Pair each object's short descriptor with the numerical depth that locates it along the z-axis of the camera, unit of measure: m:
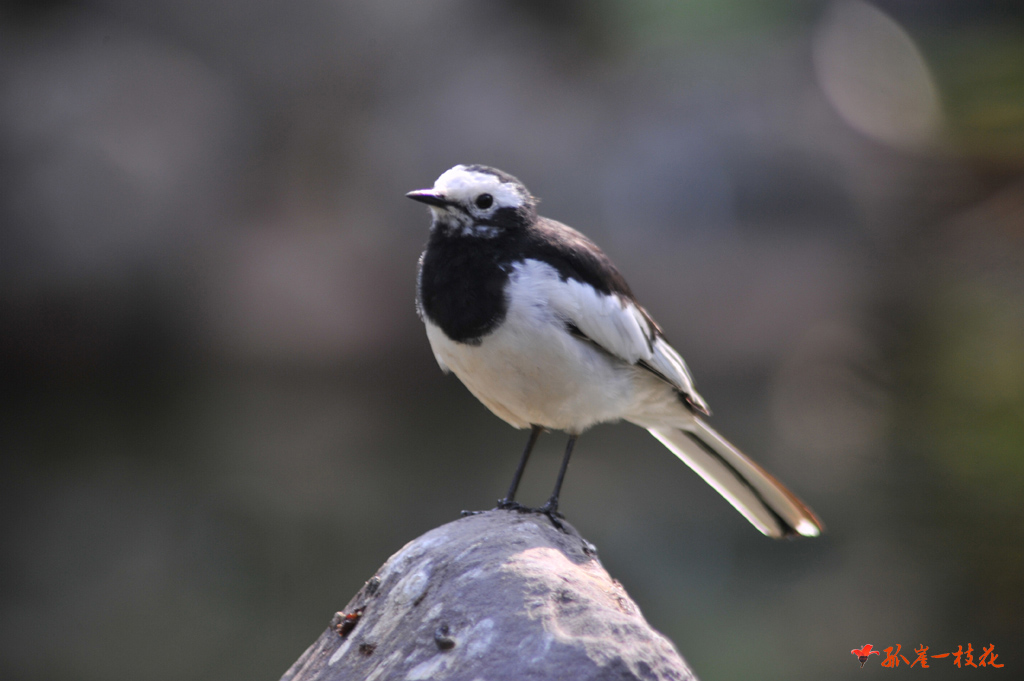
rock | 4.20
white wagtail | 4.26
